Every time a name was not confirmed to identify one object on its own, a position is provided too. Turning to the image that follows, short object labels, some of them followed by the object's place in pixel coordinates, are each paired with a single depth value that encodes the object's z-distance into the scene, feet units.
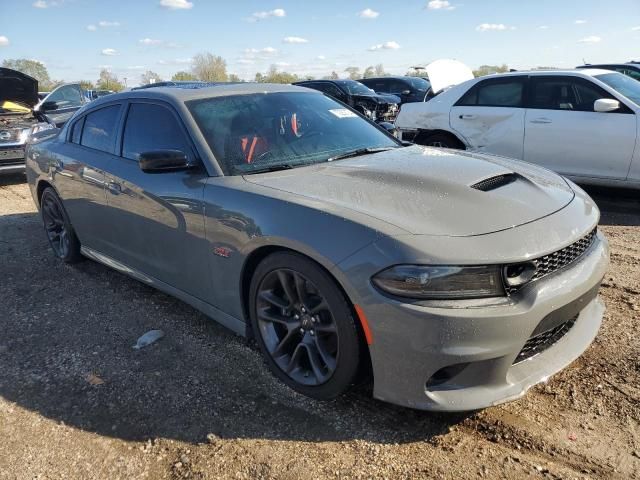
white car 18.74
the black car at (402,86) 55.52
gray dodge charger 6.93
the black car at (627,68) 31.98
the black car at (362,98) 47.96
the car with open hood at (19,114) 28.25
